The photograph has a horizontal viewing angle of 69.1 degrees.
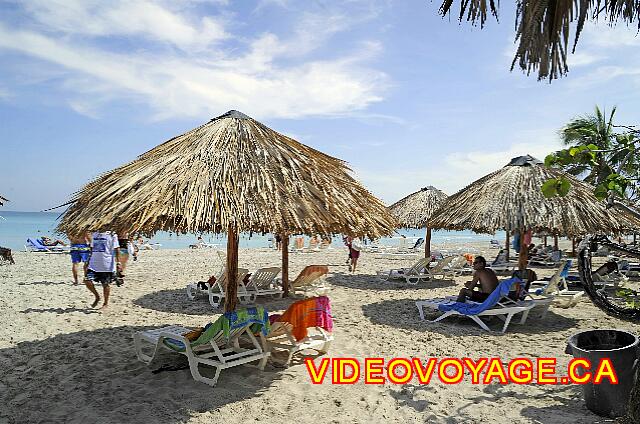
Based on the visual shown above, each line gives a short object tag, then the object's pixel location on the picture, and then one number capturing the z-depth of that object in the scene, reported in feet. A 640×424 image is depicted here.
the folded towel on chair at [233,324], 14.21
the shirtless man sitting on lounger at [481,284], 23.43
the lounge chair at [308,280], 31.40
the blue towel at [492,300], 22.06
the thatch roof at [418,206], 48.21
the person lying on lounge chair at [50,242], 74.69
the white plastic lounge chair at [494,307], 21.98
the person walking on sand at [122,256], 36.76
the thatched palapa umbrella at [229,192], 13.93
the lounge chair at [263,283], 29.60
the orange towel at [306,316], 16.30
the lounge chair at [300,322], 16.30
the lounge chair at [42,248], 71.56
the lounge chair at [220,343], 14.46
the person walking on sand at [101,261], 25.05
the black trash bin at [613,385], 11.78
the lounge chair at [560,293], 26.61
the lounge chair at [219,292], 28.25
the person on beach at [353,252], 47.40
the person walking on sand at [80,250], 33.13
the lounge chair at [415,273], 37.90
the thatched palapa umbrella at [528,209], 25.91
